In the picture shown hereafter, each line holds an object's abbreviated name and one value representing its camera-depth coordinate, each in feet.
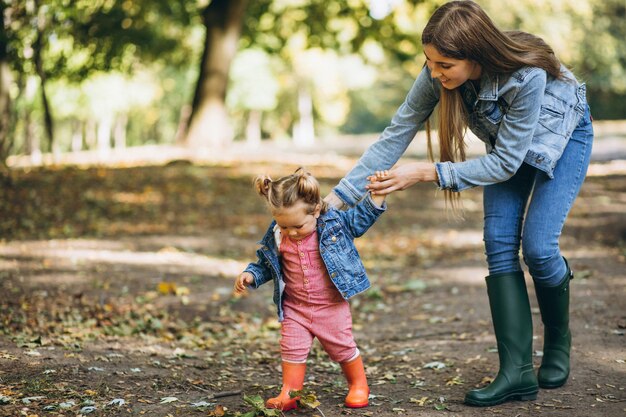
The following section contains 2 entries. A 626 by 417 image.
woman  10.62
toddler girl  10.98
